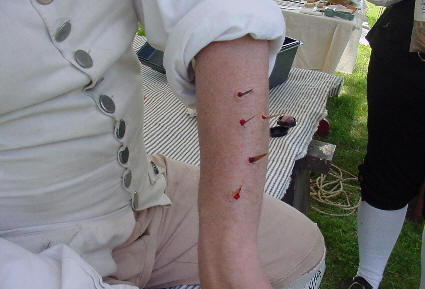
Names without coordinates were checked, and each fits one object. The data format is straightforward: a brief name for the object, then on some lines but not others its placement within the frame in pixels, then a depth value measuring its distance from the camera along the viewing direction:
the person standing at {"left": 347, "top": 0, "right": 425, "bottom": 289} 1.53
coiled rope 2.84
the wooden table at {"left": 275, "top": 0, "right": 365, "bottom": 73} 3.41
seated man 0.66
